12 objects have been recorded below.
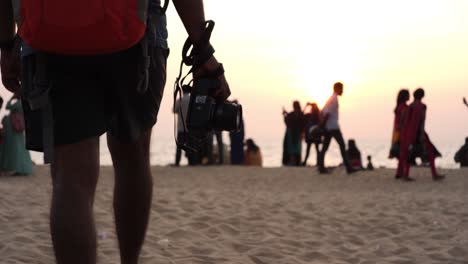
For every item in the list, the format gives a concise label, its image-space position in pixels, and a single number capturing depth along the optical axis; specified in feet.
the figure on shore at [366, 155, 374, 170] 44.16
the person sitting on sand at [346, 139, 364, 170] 45.85
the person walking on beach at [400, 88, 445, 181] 34.55
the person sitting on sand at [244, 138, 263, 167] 54.19
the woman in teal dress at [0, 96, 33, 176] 37.06
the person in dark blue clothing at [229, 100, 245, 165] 53.01
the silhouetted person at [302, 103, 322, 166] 38.55
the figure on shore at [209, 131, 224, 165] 50.94
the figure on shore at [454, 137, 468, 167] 48.75
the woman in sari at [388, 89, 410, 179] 36.09
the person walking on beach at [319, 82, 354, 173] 37.63
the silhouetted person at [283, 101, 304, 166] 51.96
